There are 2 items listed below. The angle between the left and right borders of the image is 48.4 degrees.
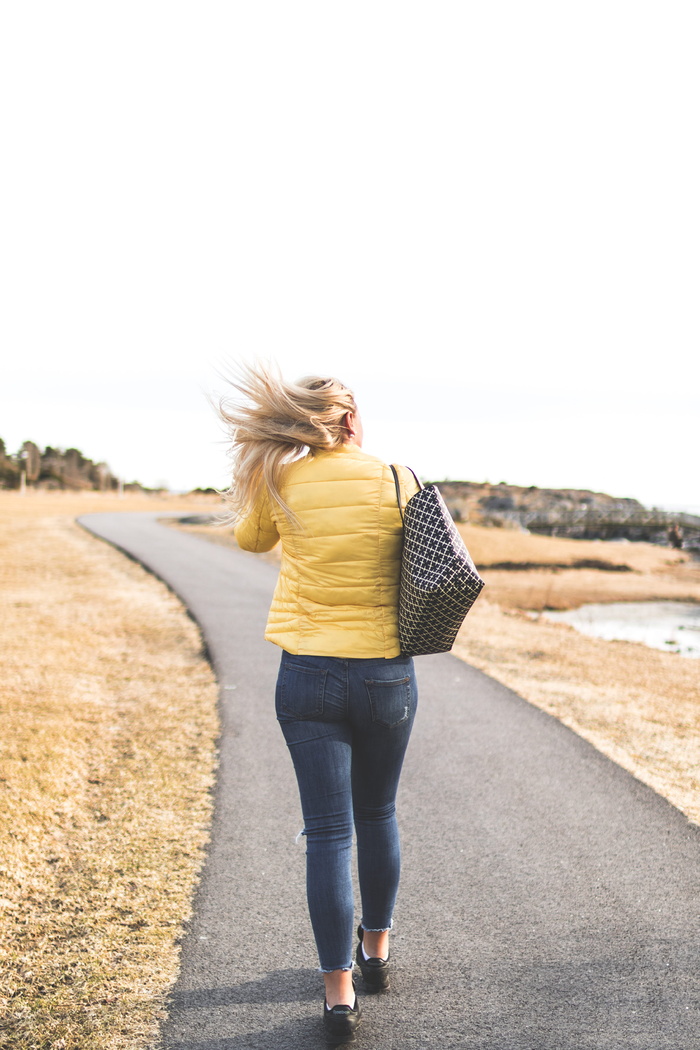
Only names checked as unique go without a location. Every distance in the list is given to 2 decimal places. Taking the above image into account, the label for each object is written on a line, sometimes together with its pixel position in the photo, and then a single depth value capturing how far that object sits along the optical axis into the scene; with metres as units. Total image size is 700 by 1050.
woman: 2.56
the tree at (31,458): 99.44
